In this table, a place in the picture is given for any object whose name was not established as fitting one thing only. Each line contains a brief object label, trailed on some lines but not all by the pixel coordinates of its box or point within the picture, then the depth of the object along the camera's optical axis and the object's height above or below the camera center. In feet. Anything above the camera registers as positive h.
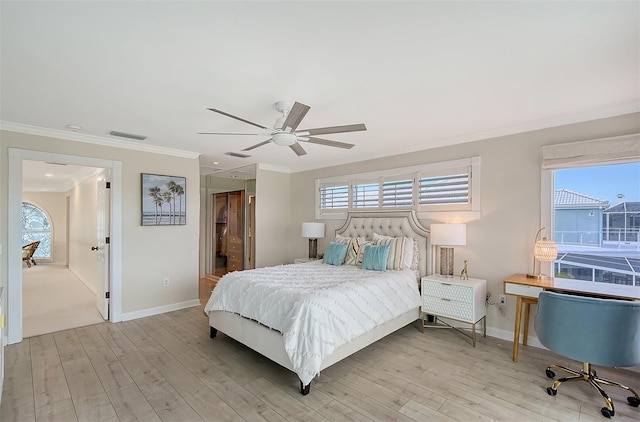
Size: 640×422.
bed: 7.95 -3.13
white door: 13.55 -1.66
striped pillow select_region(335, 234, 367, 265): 14.39 -1.90
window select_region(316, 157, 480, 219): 12.66 +1.02
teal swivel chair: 7.01 -3.02
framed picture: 14.30 +0.44
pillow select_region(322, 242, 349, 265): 14.38 -2.16
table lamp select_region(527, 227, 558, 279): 10.03 -1.36
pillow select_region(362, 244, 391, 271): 12.78 -2.08
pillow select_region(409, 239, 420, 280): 13.19 -2.25
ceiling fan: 7.45 +2.26
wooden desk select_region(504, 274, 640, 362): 8.55 -2.38
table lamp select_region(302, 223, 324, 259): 17.43 -1.26
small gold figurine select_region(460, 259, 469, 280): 11.88 -2.57
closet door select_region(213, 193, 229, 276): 23.16 -1.97
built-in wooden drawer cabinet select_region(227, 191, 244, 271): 21.71 -1.73
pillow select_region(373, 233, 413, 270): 12.94 -1.91
